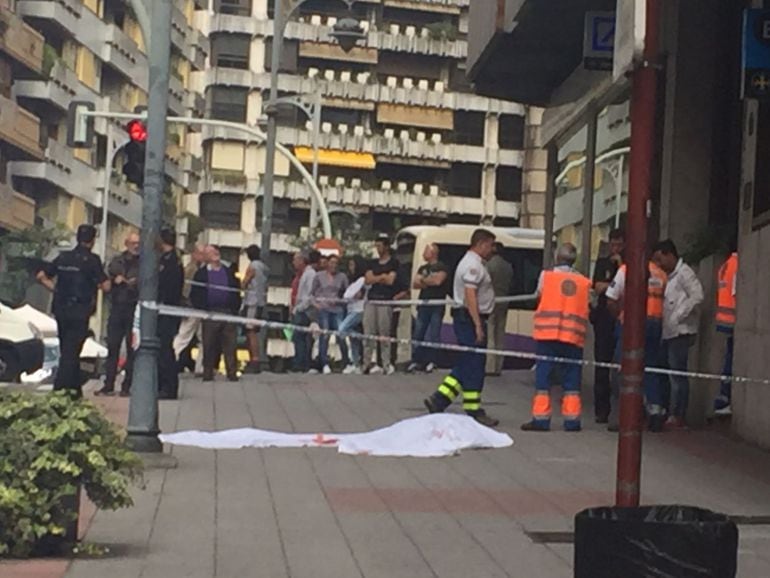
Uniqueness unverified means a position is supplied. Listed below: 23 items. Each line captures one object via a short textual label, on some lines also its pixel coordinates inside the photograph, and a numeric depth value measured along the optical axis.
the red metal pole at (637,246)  6.95
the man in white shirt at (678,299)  18.91
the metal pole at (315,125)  50.78
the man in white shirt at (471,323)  19.12
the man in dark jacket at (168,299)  21.62
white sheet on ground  16.45
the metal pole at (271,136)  39.12
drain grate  11.21
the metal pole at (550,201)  30.78
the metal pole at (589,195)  26.22
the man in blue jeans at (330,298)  30.45
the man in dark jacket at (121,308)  22.39
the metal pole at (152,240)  15.12
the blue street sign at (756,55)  14.48
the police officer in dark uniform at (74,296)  20.11
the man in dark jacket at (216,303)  24.42
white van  42.78
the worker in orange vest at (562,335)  18.72
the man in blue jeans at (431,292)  27.92
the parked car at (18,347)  27.44
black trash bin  6.71
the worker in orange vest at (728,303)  19.09
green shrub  9.79
